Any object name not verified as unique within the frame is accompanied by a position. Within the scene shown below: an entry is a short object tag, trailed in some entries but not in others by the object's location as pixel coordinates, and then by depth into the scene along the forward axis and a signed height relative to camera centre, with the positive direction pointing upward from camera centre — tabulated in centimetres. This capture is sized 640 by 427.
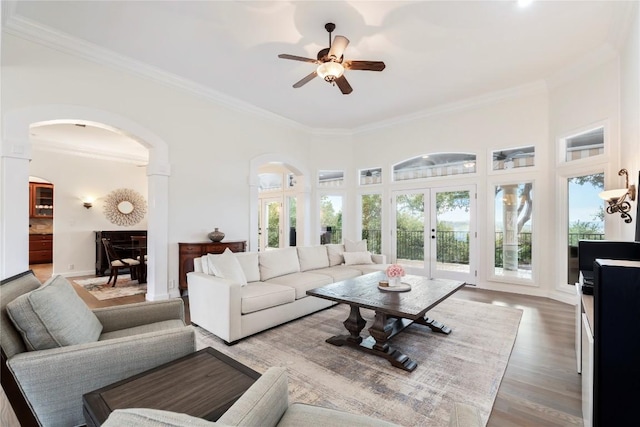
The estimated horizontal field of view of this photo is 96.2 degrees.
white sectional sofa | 296 -87
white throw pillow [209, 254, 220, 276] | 328 -56
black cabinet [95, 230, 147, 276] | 683 -61
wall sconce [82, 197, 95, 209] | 705 +35
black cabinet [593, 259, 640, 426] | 100 -45
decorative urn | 490 -34
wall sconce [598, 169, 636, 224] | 311 +20
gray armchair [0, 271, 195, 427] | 134 -74
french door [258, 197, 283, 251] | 813 -21
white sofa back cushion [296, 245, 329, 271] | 462 -69
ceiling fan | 306 +169
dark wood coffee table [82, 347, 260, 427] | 113 -76
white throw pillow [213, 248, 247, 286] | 326 -61
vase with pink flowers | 320 -65
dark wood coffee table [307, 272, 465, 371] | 253 -82
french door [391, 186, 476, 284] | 561 -34
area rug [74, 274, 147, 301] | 500 -137
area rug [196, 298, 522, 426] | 200 -131
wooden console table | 460 -61
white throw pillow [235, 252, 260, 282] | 372 -65
